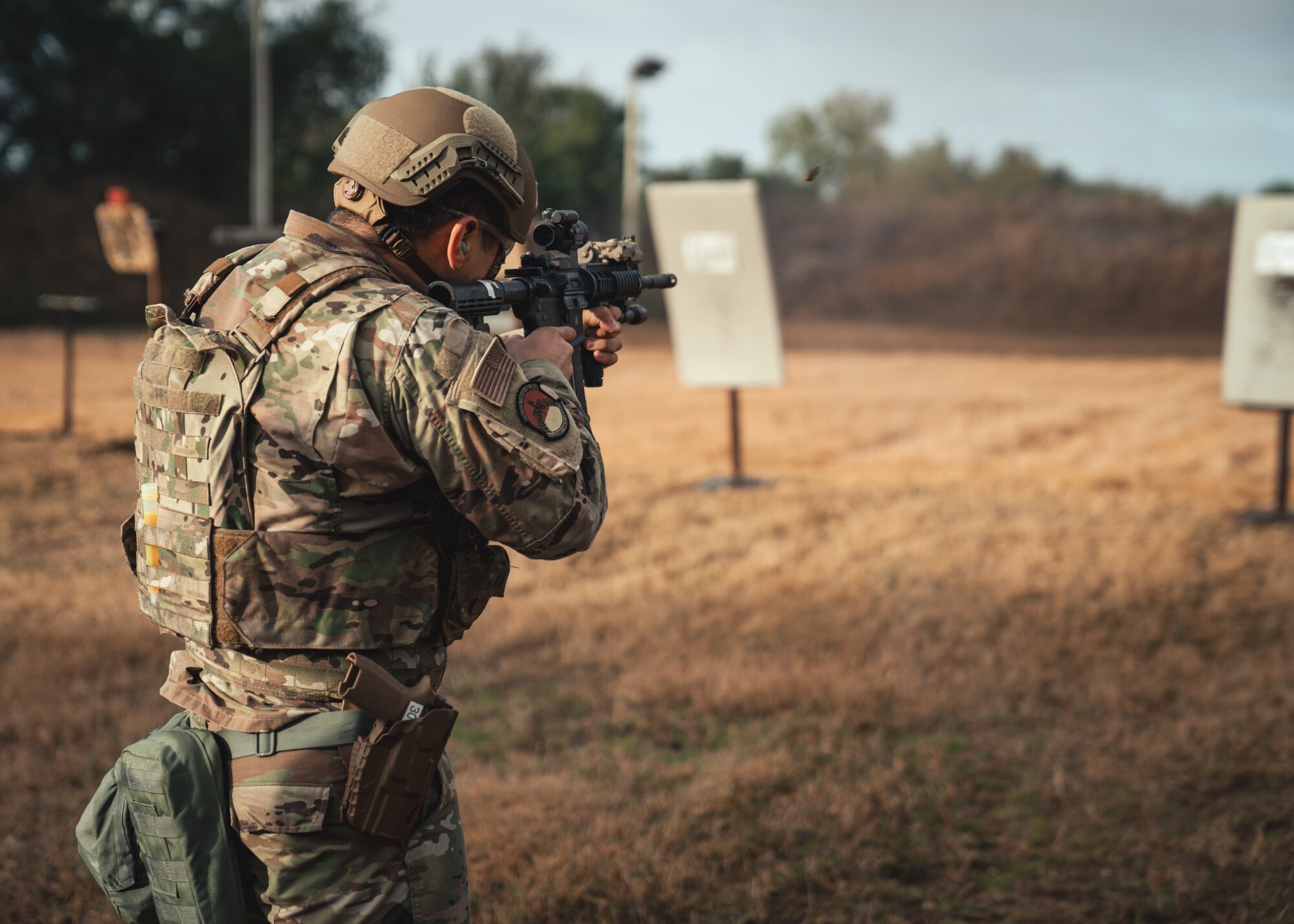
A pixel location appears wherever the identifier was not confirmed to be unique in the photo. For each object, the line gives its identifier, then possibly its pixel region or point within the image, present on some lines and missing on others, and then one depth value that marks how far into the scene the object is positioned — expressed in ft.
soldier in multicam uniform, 5.71
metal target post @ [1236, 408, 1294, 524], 24.82
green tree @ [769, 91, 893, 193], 131.03
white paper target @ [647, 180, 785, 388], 28.04
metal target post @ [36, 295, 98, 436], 31.86
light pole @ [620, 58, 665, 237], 68.33
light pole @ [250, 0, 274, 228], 58.65
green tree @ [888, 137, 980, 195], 125.49
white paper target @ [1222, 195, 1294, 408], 25.14
